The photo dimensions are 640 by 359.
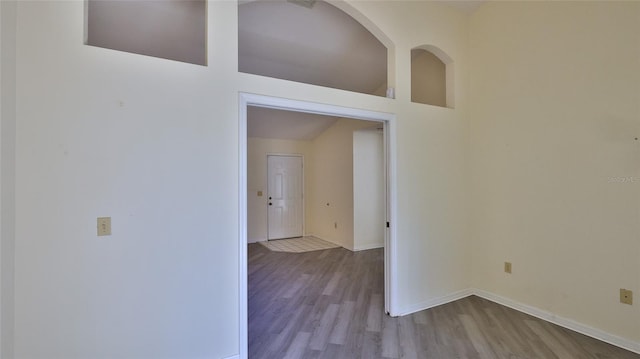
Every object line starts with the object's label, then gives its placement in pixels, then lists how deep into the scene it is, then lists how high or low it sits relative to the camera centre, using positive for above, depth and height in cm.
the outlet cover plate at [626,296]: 236 -96
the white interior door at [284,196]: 684 -35
